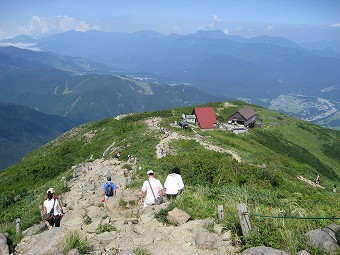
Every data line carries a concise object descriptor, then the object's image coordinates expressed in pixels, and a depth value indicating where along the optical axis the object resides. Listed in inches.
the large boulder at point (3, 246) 438.0
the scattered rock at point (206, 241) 411.8
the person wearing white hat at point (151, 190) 581.3
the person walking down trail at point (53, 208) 553.9
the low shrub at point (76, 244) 404.8
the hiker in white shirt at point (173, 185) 593.6
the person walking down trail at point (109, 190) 676.1
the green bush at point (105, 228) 493.7
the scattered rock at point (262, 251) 347.3
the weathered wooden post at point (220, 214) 467.2
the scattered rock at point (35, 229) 548.8
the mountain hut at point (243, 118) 3393.2
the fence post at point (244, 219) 409.7
